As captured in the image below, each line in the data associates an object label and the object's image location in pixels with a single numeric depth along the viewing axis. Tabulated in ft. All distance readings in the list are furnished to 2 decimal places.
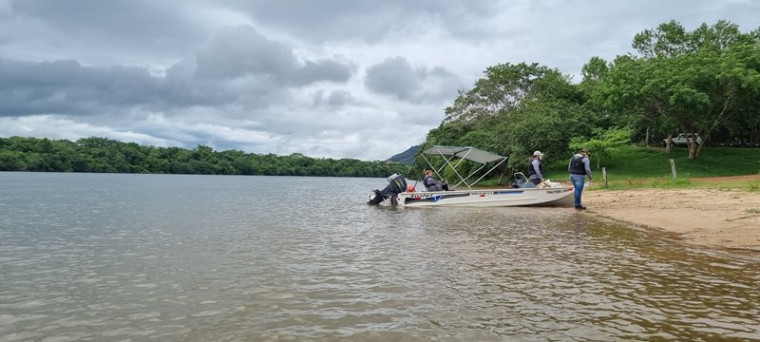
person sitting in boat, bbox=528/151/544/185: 77.79
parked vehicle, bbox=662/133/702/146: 212.48
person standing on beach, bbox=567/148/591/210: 68.80
